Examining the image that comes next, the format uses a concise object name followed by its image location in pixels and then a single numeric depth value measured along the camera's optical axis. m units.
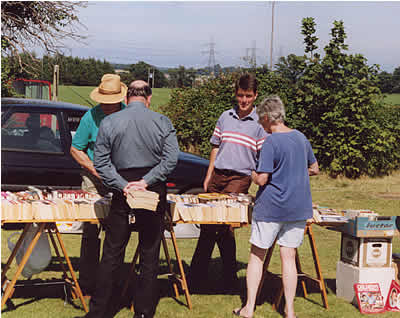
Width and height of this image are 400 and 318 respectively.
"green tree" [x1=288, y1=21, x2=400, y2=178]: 13.68
